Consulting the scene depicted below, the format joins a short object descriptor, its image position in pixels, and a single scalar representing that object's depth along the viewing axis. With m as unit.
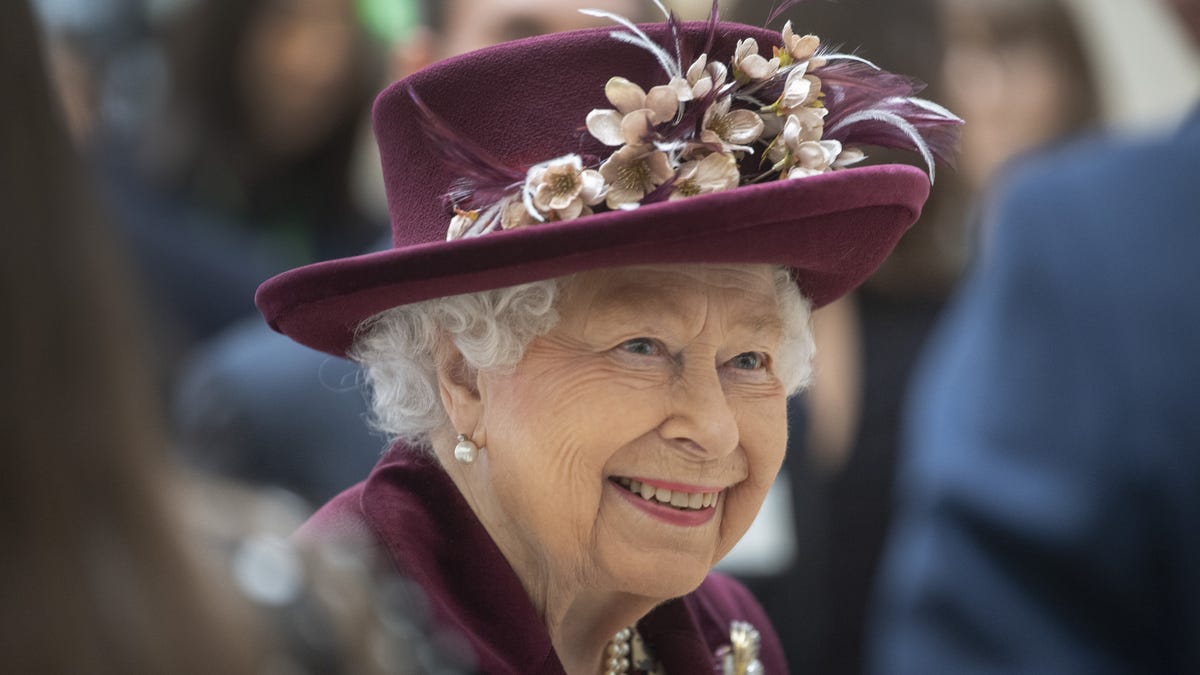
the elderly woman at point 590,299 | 3.42
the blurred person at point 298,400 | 5.18
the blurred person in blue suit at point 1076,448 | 4.37
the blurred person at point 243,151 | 6.57
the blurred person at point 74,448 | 2.09
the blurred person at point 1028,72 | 10.37
